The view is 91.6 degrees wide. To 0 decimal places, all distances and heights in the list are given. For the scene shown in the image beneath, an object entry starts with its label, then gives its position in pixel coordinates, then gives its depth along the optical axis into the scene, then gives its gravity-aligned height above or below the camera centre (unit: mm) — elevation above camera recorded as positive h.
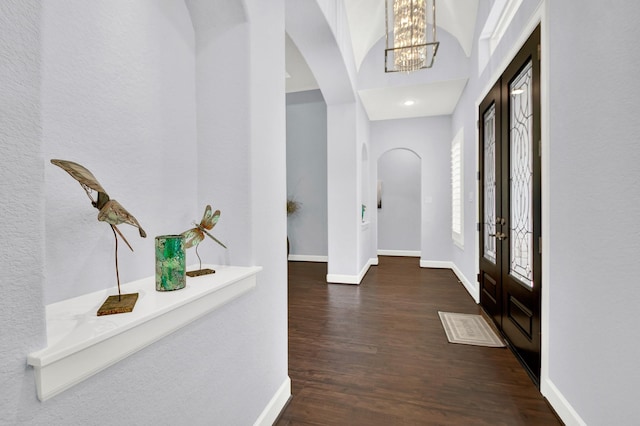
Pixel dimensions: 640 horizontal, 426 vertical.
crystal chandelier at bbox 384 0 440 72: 2641 +1553
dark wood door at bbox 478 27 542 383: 2020 +37
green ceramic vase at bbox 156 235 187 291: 1044 -175
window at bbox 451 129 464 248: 4574 +302
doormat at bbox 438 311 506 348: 2598 -1100
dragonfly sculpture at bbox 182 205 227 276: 1229 -80
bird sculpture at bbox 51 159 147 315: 748 +6
